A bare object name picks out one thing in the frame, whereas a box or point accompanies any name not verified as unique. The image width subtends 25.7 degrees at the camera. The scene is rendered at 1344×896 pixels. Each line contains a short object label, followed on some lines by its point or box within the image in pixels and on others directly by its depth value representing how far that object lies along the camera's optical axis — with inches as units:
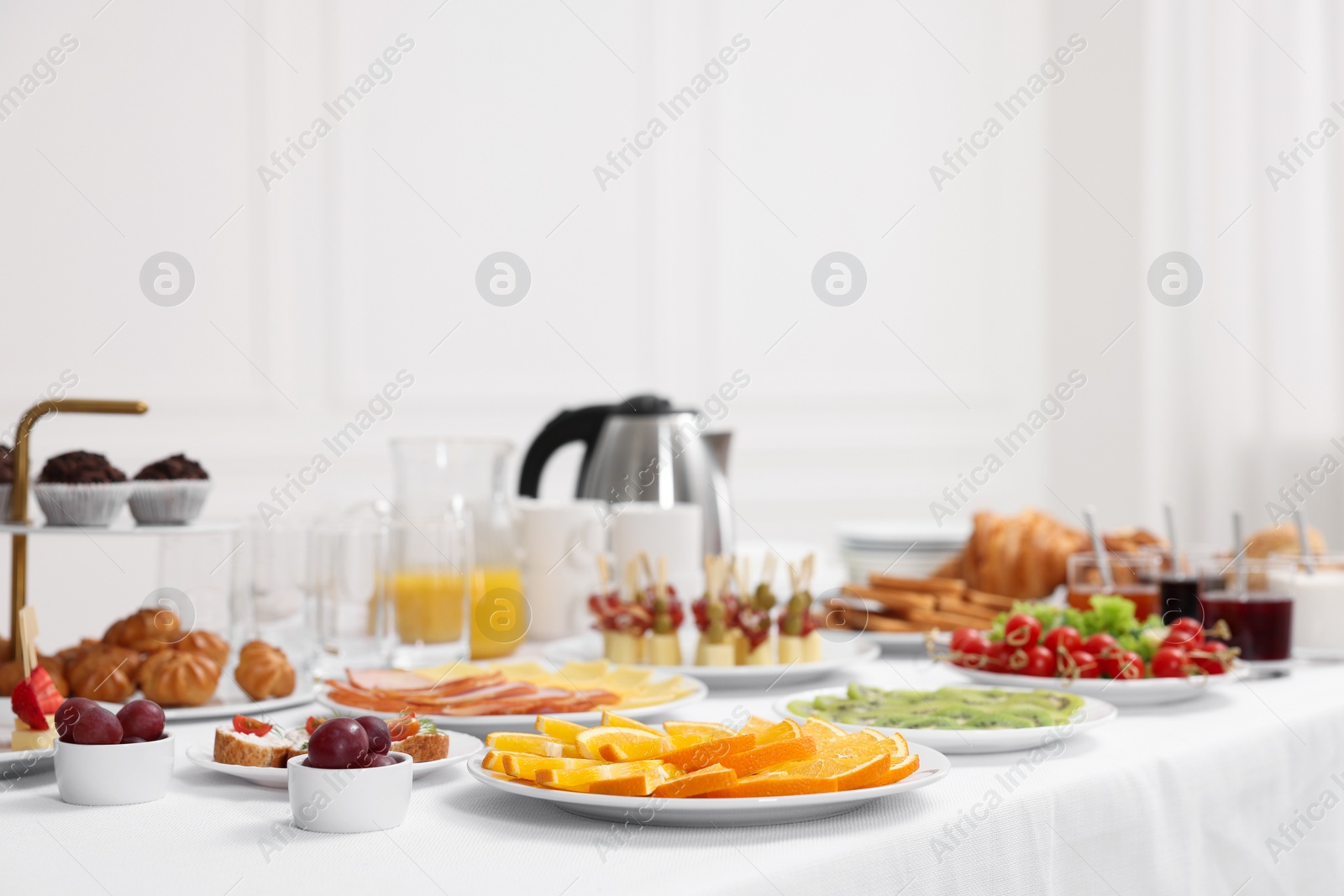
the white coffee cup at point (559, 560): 99.4
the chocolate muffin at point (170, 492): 84.7
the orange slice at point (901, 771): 73.6
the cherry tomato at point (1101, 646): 88.2
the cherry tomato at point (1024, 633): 89.5
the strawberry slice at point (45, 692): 78.0
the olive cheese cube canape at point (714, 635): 91.3
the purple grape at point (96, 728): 74.4
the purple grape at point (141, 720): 74.9
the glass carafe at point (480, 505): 95.9
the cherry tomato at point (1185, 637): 88.5
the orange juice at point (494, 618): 95.6
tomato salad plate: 87.1
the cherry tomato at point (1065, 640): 88.9
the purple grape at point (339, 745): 72.4
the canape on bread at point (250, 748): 75.9
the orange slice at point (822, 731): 75.3
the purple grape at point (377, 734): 73.0
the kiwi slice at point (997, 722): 80.2
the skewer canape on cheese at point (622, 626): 92.3
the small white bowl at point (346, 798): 72.4
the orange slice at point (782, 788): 72.6
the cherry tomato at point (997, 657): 89.9
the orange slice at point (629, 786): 72.3
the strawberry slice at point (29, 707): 77.6
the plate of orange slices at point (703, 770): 72.4
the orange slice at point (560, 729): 75.6
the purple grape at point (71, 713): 74.4
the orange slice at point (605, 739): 74.4
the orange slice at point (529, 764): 73.6
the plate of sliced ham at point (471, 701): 81.2
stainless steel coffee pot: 105.9
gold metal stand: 84.2
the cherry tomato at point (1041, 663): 88.8
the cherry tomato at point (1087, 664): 88.0
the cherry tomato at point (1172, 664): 87.3
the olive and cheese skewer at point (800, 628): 91.8
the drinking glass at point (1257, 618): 93.8
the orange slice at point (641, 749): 74.1
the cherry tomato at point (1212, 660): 88.1
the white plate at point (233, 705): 84.1
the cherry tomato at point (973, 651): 90.5
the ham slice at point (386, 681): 82.6
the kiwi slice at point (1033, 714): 80.4
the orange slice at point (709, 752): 73.6
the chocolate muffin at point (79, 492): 83.9
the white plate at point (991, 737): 79.1
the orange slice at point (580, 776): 72.7
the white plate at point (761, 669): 90.1
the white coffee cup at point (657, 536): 99.1
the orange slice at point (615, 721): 76.3
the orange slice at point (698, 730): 75.6
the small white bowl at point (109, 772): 74.6
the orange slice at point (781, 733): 75.0
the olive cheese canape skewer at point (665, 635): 92.4
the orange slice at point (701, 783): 72.6
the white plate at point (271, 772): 75.5
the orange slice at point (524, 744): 75.1
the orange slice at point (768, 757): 73.4
